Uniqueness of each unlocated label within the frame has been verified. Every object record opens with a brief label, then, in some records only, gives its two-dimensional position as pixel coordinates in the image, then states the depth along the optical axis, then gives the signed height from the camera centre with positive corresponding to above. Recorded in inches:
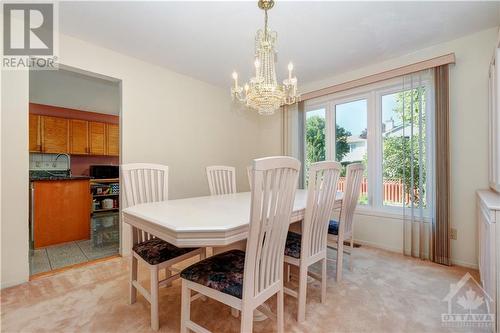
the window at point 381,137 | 102.7 +15.7
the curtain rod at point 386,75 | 95.0 +43.4
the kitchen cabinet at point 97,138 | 195.2 +25.6
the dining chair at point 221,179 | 99.7 -5.7
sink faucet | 187.8 +4.5
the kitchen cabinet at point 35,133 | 166.1 +25.3
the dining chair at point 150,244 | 58.5 -22.5
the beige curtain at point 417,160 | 100.9 +2.6
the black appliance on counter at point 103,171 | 194.2 -3.2
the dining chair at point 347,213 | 79.7 -17.1
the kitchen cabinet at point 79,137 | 185.0 +25.2
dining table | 43.7 -11.6
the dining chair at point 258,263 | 42.2 -20.6
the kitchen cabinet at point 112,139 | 204.5 +25.8
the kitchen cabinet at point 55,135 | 172.1 +25.2
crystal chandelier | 74.9 +28.4
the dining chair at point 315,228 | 58.4 -17.4
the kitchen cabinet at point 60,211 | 114.0 -22.6
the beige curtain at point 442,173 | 94.7 -3.0
